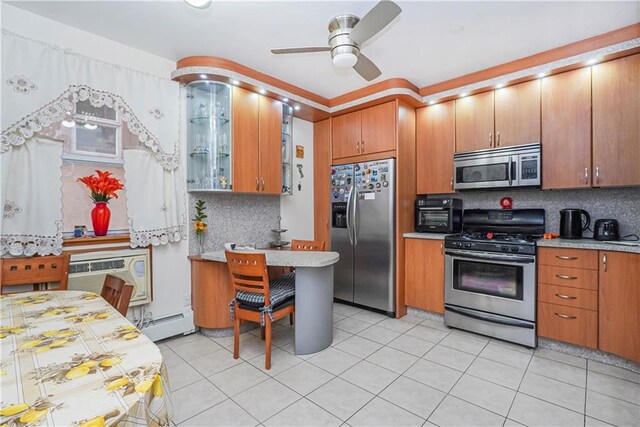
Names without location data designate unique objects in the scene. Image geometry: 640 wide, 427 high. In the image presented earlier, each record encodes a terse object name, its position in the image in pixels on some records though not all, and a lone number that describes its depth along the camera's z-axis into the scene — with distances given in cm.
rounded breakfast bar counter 249
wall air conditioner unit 233
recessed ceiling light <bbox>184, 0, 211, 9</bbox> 191
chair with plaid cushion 232
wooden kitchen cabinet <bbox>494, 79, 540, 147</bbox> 297
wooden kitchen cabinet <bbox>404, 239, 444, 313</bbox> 335
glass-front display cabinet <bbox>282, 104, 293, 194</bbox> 365
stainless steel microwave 297
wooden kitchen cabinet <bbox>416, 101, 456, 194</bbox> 353
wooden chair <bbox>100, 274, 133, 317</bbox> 150
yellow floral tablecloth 69
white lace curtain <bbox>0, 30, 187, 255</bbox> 208
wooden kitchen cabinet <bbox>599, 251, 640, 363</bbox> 228
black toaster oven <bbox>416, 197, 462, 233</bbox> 345
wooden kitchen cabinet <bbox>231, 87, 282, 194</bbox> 309
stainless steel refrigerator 351
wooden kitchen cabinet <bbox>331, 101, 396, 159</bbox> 353
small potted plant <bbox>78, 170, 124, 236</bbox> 232
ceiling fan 192
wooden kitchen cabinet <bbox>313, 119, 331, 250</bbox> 417
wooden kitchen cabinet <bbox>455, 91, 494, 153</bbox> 325
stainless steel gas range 274
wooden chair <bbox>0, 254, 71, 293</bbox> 195
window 242
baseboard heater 277
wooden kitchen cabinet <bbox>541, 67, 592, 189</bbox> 271
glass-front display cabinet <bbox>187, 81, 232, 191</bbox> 301
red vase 242
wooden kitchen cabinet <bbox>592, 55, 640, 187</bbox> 248
